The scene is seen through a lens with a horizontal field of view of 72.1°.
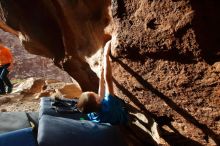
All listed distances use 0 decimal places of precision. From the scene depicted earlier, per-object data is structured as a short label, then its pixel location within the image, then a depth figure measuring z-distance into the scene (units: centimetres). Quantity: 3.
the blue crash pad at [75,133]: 150
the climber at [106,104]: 178
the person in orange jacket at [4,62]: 377
